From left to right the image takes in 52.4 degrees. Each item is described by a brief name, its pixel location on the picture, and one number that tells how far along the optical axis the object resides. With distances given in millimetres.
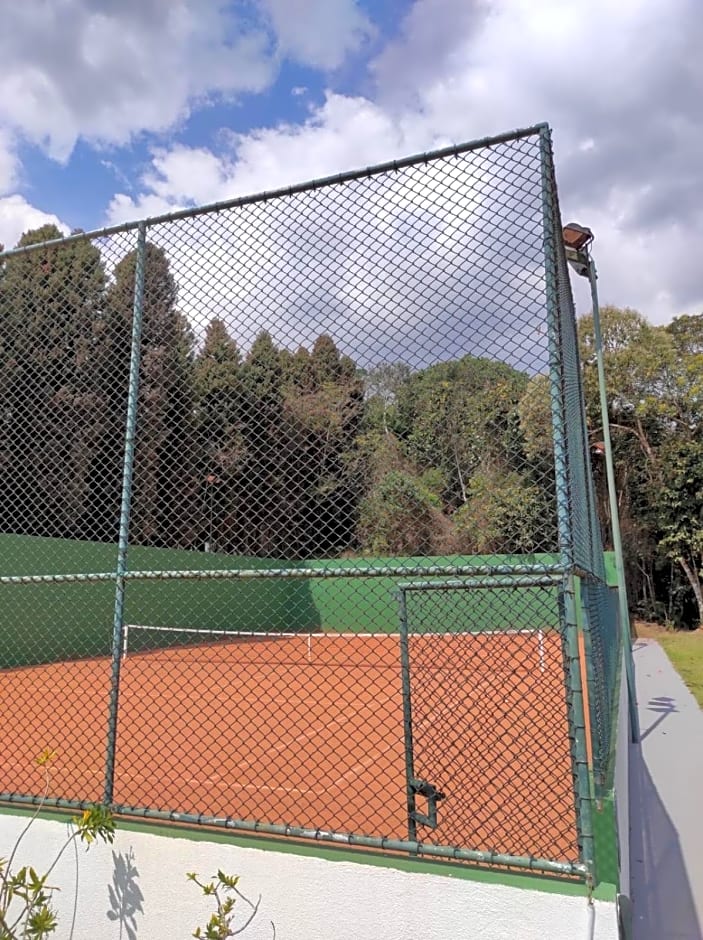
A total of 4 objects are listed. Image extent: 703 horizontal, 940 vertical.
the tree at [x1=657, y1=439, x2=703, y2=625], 16312
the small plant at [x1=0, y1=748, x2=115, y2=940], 1933
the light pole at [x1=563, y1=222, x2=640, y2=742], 5473
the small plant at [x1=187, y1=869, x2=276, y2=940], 1866
